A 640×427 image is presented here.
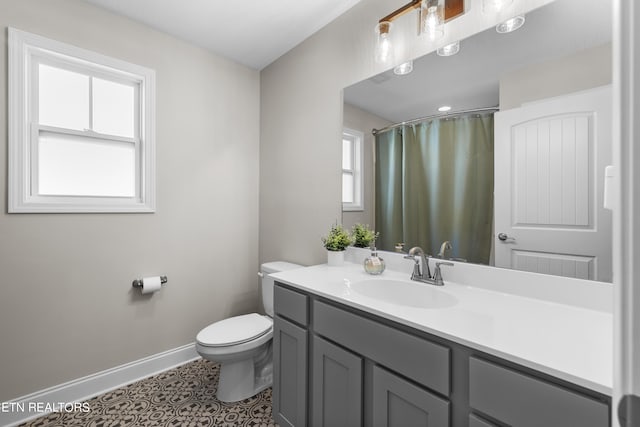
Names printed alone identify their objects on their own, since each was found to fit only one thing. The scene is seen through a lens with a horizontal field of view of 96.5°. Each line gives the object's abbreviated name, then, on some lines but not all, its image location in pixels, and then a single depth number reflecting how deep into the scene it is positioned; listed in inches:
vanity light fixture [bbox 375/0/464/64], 54.2
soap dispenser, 61.8
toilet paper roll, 79.1
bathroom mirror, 41.9
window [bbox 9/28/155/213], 64.4
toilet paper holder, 79.7
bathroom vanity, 27.7
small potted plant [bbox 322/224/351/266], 72.1
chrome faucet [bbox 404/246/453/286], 54.5
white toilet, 67.1
